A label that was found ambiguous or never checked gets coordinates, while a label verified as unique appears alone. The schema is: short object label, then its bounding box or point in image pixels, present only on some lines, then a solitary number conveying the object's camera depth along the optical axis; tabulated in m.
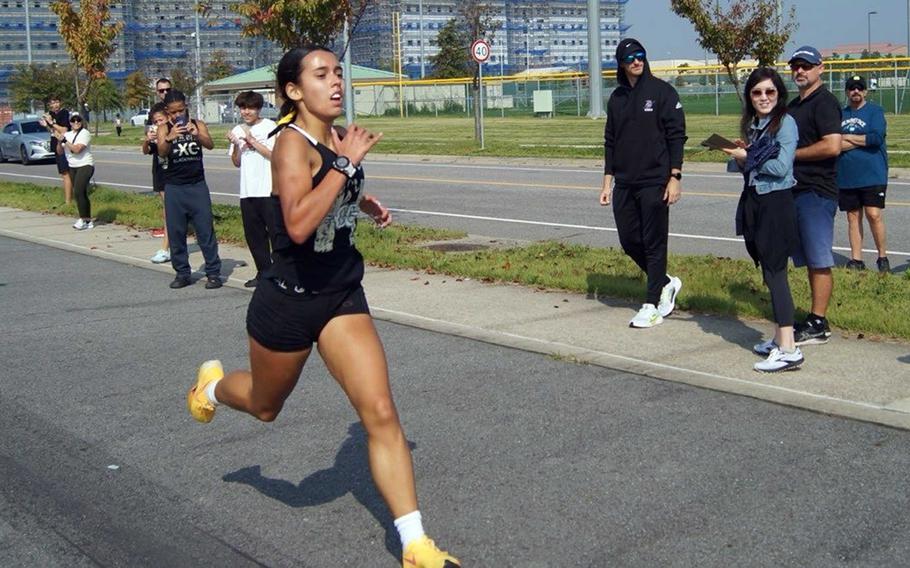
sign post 30.22
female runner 4.35
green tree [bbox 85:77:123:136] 59.34
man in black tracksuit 8.47
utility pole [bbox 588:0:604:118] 39.16
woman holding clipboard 7.18
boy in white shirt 9.88
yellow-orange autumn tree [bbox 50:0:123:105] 26.09
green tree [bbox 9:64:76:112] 62.34
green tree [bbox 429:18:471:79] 82.06
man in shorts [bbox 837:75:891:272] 10.71
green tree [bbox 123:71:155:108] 71.00
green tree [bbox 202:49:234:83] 76.44
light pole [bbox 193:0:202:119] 67.70
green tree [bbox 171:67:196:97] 67.88
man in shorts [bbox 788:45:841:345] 7.56
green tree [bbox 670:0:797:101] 26.92
